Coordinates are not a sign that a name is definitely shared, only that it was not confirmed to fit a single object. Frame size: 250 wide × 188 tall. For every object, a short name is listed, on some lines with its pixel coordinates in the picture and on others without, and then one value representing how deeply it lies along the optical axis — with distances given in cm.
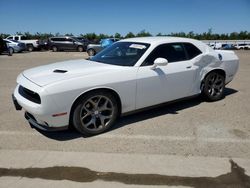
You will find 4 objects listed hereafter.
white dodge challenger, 271
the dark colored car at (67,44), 2059
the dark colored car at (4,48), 1600
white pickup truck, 2141
